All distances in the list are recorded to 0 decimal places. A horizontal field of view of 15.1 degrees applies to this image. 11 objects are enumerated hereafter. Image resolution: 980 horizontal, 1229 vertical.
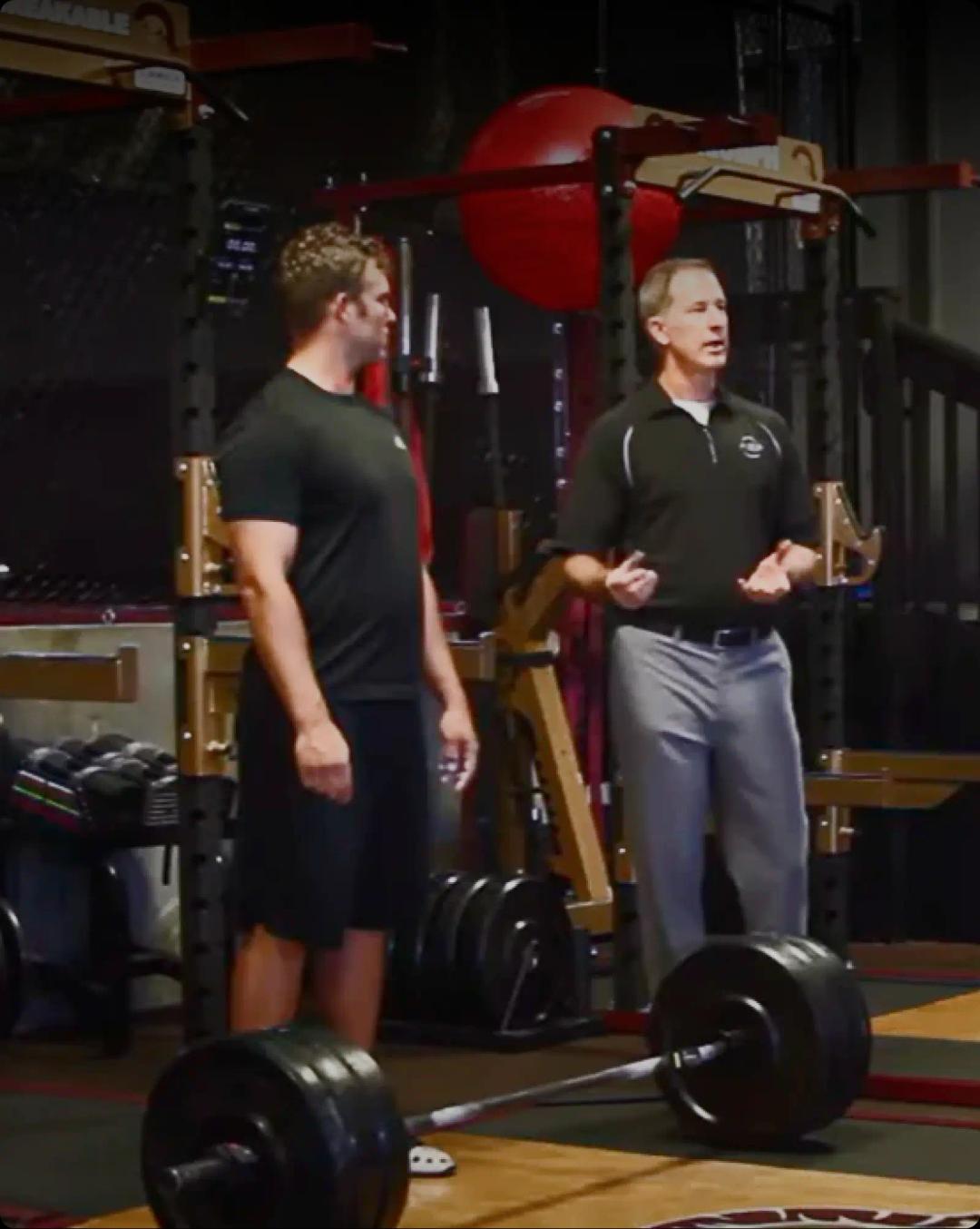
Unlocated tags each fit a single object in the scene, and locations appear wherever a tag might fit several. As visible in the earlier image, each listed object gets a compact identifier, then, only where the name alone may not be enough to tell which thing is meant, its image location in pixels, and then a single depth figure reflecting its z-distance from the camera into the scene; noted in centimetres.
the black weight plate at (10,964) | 770
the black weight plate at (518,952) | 805
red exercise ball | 848
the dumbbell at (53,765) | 803
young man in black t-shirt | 530
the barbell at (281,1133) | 490
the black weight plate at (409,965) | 818
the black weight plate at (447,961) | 810
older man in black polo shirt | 659
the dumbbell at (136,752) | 818
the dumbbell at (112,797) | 795
